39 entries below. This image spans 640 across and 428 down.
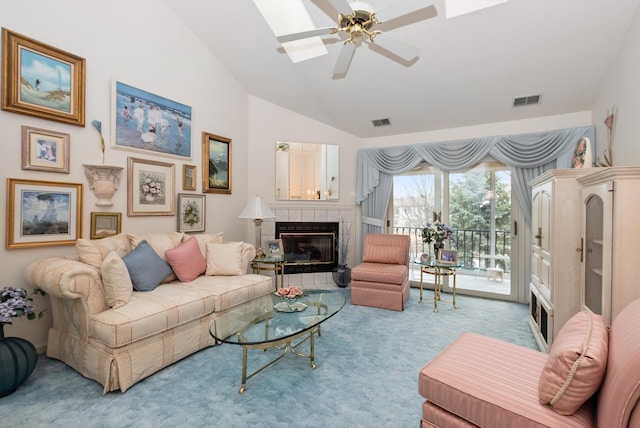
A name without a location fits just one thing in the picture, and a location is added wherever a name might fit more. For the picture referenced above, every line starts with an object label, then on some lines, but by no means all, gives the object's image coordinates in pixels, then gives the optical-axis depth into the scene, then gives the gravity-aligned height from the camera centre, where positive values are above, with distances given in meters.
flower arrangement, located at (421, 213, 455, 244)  3.99 -0.24
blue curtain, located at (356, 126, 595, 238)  3.65 +0.75
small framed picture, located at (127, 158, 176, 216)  3.13 +0.26
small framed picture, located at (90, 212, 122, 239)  2.83 -0.12
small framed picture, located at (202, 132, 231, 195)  3.91 +0.64
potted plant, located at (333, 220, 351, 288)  4.94 -0.52
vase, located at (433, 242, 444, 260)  4.01 -0.44
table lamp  3.86 +0.02
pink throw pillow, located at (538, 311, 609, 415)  1.12 -0.59
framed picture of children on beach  2.99 +0.94
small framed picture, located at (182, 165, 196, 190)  3.67 +0.42
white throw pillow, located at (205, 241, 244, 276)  3.26 -0.50
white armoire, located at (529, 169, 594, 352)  2.41 -0.26
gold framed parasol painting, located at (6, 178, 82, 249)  2.35 -0.02
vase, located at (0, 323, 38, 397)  1.90 -0.96
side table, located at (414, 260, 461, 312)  3.74 -0.73
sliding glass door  4.19 -0.03
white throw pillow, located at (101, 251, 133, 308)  2.21 -0.51
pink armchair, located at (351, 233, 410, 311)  3.71 -0.75
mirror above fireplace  4.78 +0.65
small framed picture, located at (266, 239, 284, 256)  4.06 -0.47
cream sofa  2.05 -0.75
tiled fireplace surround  4.65 -0.12
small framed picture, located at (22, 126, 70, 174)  2.41 +0.49
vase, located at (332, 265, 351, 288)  4.70 -0.97
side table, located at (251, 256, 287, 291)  3.79 -0.67
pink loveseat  1.06 -0.76
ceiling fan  1.97 +1.29
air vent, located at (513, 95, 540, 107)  3.50 +1.31
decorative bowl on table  2.49 -0.75
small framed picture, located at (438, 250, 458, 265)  3.84 -0.54
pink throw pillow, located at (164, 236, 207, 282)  2.98 -0.48
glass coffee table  2.01 -0.80
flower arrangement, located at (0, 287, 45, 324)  1.96 -0.61
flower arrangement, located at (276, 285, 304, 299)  2.67 -0.70
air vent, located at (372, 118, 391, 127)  4.53 +1.36
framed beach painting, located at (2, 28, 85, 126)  2.30 +1.05
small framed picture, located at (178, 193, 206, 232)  3.62 +0.00
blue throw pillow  2.59 -0.48
